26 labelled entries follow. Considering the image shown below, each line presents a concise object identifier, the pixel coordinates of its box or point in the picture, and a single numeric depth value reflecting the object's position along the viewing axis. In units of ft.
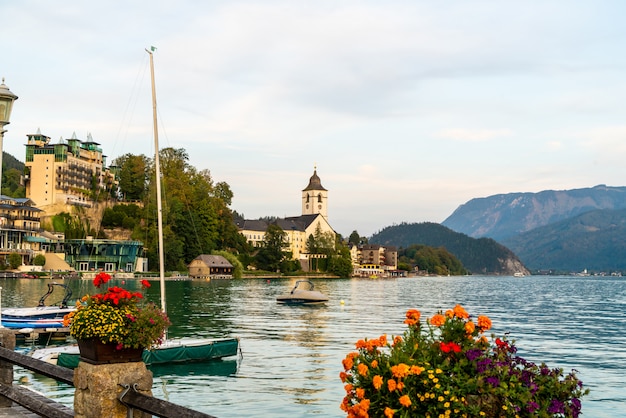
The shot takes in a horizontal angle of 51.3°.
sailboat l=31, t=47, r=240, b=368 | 84.33
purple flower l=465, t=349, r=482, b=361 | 19.17
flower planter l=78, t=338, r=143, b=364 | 25.84
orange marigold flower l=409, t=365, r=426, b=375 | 18.29
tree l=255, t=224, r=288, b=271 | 590.55
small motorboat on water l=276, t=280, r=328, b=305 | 245.45
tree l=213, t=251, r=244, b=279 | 505.66
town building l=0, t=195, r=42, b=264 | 435.12
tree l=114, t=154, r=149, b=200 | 526.57
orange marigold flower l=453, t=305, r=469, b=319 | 20.44
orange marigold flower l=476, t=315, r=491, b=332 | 20.75
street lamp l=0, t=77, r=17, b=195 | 42.70
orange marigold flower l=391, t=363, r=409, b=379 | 18.15
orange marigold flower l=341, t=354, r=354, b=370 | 20.03
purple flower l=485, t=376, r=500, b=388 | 18.65
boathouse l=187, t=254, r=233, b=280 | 475.35
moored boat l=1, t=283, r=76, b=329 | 117.80
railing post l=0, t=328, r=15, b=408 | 34.53
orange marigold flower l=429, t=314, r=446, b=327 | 20.47
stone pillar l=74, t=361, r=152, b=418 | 24.95
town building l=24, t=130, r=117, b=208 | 496.56
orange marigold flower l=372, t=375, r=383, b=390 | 18.33
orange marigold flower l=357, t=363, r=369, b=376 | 18.98
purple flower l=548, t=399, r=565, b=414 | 19.29
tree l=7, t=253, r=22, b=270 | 416.67
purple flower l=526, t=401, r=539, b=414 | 18.81
